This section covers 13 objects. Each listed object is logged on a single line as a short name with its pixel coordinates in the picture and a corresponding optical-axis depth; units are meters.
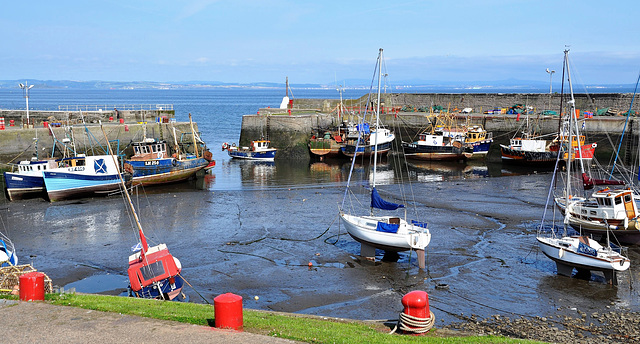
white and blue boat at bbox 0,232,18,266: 17.53
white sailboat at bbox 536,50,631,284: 18.23
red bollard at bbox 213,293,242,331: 11.49
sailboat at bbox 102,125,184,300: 16.48
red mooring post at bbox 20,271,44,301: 13.20
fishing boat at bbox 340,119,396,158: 51.12
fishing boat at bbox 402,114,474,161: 50.16
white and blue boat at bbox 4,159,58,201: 33.31
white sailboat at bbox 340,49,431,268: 20.17
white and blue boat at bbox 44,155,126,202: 33.28
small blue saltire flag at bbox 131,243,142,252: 17.53
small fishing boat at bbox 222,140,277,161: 50.76
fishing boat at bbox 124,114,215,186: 37.81
